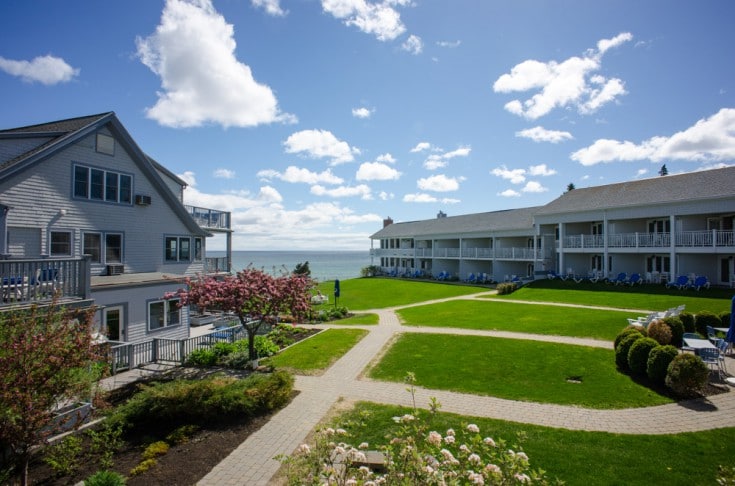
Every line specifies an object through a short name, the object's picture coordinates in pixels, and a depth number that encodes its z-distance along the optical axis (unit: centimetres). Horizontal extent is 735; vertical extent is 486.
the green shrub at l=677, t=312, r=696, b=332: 1573
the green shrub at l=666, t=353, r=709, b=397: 1009
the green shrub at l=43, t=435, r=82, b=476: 716
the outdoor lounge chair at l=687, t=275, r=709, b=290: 2517
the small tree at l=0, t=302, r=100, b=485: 549
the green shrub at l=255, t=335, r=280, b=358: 1619
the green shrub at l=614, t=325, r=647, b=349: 1312
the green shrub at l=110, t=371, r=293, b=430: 937
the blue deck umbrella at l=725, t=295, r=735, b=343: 1252
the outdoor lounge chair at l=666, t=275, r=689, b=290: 2602
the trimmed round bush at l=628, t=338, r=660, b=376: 1174
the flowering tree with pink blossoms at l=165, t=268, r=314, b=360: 1419
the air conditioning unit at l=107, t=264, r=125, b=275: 1785
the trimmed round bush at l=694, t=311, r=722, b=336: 1593
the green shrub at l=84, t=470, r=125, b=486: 627
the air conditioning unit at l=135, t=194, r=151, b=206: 1939
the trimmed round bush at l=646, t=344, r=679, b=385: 1096
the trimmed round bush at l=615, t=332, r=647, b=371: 1249
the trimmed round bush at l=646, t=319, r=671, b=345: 1328
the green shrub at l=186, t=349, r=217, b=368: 1479
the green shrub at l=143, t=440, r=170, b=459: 783
